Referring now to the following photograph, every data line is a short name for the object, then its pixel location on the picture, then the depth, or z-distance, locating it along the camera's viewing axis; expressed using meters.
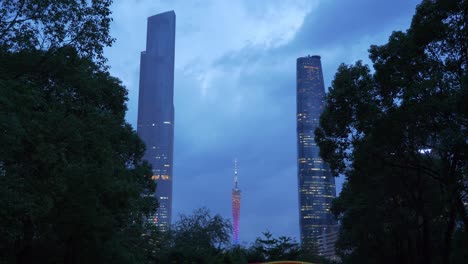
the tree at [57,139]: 12.55
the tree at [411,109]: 17.95
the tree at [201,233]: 50.82
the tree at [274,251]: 50.25
